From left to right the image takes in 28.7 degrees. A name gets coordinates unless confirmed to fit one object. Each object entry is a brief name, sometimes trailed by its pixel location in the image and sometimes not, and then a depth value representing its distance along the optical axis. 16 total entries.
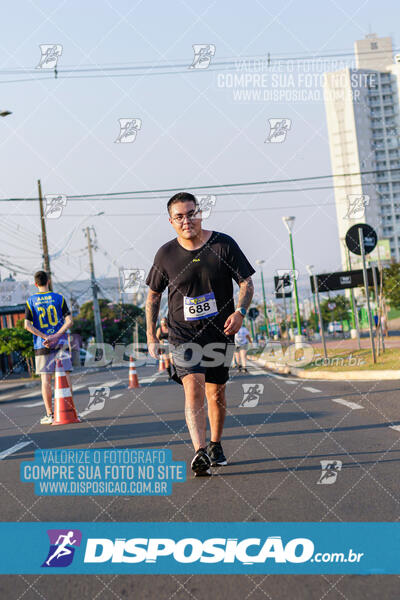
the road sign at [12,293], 64.97
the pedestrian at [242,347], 21.31
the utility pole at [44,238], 38.94
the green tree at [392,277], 62.00
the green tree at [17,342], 33.06
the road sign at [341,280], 21.09
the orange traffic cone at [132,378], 18.22
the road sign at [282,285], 24.44
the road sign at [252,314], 47.61
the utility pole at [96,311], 57.22
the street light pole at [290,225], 28.88
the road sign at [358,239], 16.58
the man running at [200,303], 5.68
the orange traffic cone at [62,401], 9.99
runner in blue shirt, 10.02
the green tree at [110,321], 89.31
